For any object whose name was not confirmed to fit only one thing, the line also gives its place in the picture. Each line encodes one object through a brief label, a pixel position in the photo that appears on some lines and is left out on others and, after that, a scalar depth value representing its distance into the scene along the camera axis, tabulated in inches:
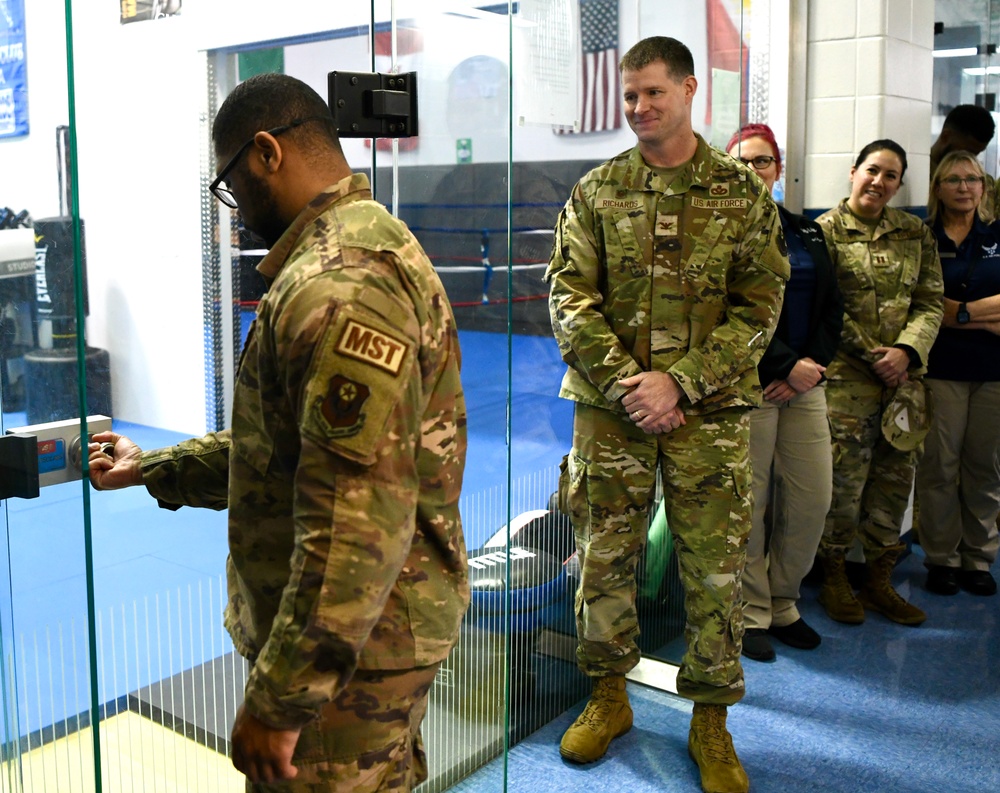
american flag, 114.3
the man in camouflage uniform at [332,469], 45.2
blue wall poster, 52.4
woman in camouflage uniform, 144.1
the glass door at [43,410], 52.9
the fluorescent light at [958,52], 214.7
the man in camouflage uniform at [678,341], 99.3
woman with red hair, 124.7
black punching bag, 53.6
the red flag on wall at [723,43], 138.7
